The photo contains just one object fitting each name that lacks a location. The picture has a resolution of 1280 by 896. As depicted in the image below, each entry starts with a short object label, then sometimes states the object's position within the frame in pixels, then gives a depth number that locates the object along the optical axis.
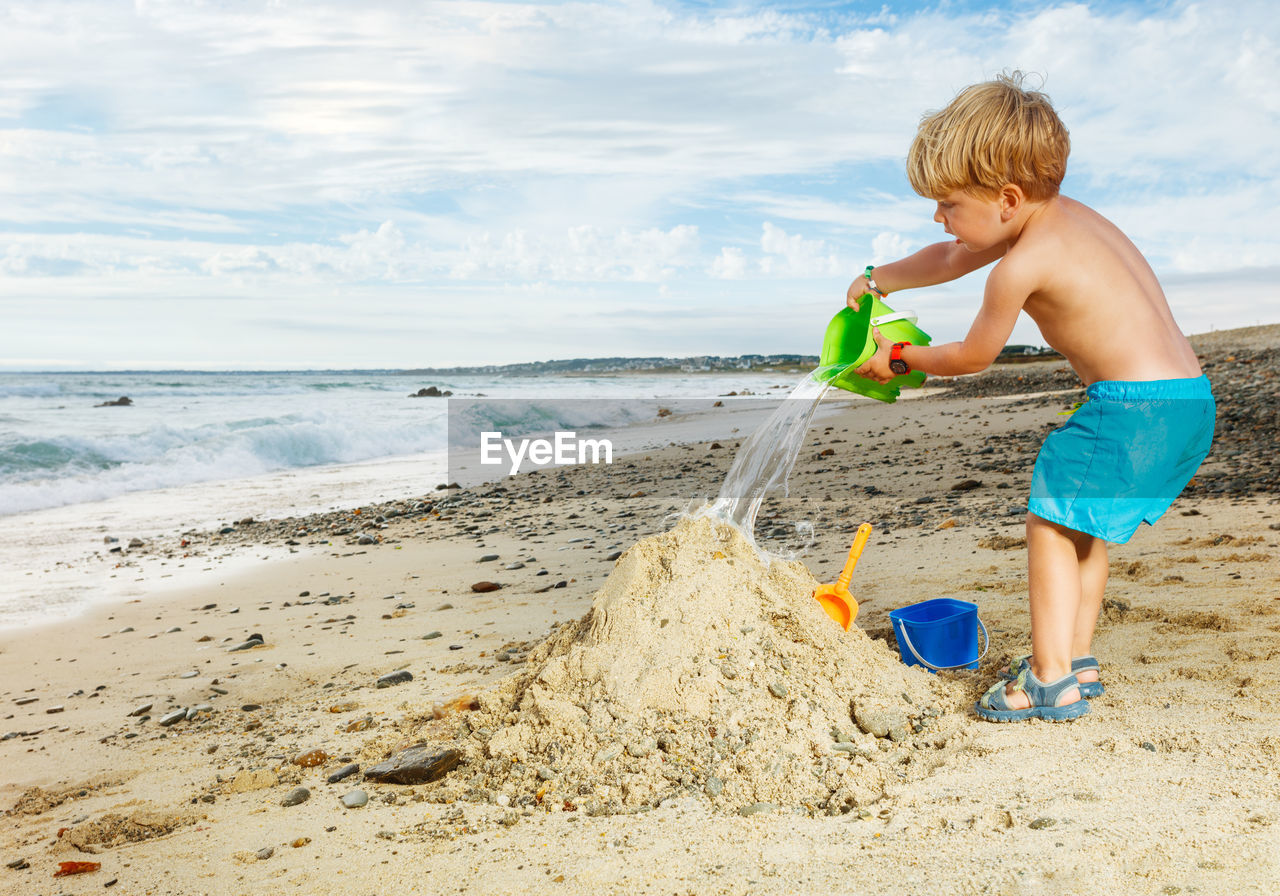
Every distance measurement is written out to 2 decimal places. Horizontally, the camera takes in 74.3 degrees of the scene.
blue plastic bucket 3.28
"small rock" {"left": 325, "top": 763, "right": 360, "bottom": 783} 2.79
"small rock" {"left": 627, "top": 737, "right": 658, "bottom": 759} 2.58
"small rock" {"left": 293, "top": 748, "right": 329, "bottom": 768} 2.94
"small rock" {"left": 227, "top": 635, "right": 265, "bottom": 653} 4.65
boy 2.66
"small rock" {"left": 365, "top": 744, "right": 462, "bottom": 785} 2.68
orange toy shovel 3.37
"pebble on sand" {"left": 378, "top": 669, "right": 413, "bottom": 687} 3.75
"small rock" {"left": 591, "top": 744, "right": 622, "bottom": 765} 2.58
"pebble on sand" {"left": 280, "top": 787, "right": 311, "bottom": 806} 2.66
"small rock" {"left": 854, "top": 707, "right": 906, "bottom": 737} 2.65
